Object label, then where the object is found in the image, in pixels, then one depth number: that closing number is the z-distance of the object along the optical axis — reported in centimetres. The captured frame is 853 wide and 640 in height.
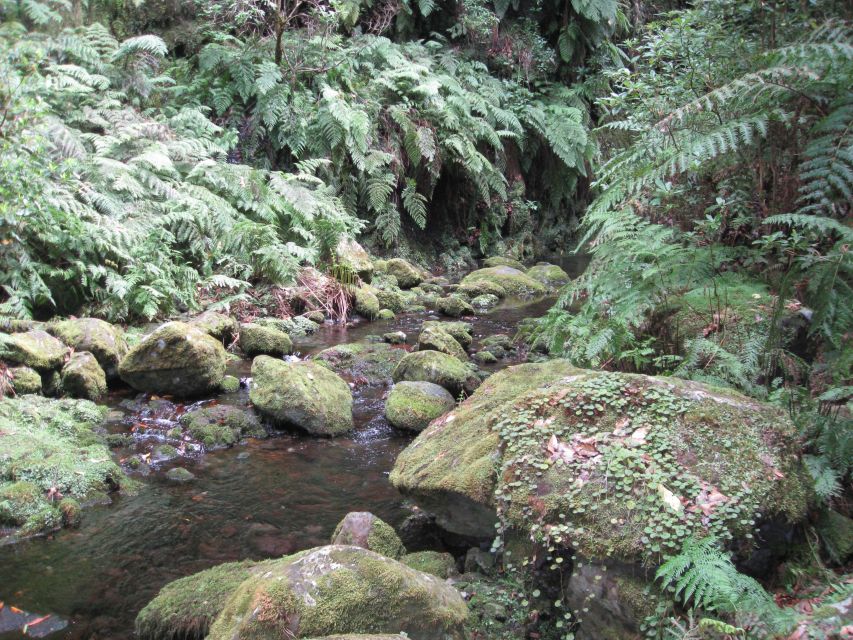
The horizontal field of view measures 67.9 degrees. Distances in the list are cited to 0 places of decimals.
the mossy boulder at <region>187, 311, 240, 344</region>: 694
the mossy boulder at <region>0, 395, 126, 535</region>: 377
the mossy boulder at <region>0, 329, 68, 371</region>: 529
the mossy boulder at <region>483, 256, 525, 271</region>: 1214
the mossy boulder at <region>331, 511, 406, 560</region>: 313
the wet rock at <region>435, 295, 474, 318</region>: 918
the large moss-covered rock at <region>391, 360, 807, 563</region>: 233
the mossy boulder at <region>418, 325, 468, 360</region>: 688
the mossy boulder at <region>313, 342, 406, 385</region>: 659
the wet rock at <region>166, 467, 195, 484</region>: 440
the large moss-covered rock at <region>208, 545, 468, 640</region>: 223
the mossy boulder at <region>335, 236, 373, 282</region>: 910
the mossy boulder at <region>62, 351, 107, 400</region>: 545
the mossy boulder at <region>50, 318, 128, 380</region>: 588
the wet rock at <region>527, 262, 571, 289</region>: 1125
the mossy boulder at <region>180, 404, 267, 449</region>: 500
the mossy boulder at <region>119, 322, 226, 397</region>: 575
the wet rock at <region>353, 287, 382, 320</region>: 884
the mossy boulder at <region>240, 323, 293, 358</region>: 699
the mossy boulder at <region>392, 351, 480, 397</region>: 591
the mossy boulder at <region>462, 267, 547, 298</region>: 1062
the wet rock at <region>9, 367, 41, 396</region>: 516
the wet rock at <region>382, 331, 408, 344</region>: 773
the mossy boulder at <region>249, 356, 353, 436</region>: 525
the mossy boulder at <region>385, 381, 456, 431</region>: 532
